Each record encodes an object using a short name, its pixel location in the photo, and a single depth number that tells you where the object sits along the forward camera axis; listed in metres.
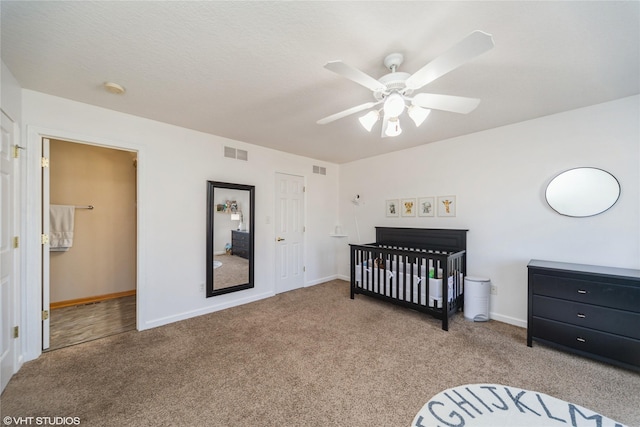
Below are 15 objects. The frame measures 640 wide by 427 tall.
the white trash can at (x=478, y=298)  2.95
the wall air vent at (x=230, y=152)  3.41
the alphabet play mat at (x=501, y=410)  1.52
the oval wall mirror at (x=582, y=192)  2.37
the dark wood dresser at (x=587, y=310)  1.97
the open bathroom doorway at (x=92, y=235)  3.37
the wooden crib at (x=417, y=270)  2.88
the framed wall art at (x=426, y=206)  3.62
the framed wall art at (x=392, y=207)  4.05
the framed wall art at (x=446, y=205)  3.40
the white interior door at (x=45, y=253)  2.28
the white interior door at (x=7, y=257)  1.79
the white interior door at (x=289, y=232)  4.07
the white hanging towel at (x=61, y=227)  3.35
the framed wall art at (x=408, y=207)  3.83
